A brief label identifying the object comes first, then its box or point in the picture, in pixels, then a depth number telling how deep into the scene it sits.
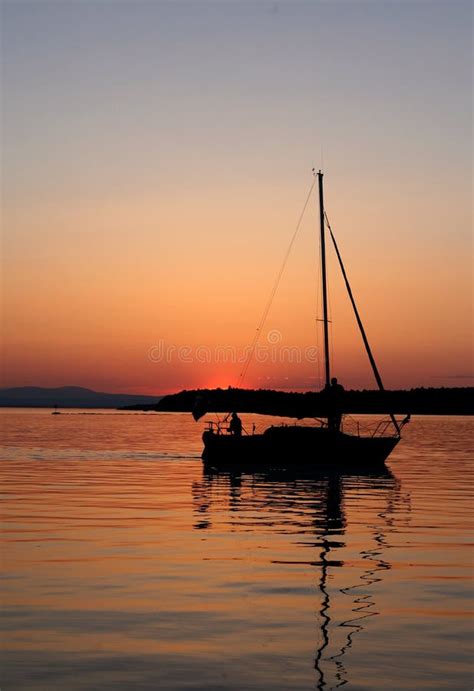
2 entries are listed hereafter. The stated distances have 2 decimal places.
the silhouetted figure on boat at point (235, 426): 57.64
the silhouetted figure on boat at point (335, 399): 52.09
